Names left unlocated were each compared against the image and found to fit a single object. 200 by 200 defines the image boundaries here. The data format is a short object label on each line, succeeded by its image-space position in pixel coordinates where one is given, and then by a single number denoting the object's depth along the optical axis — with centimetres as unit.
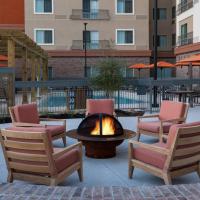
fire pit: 494
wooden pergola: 1024
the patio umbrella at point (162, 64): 1928
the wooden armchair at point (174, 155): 374
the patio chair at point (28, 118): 545
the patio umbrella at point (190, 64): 1310
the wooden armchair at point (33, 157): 363
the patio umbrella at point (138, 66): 2167
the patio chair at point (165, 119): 581
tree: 1017
